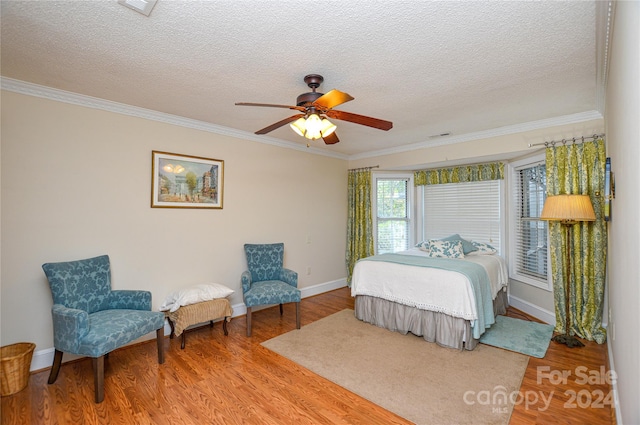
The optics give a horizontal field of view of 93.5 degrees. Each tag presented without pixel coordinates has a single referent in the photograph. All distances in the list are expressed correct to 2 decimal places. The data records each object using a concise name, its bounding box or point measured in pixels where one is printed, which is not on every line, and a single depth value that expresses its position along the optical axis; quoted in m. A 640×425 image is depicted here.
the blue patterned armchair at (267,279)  3.52
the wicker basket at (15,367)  2.26
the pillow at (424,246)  4.70
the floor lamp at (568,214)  2.95
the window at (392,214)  5.64
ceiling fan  2.28
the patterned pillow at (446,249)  4.07
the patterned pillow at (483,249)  4.38
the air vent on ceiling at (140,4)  1.63
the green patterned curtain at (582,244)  3.12
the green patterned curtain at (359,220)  5.47
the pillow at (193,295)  3.19
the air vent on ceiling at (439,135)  4.18
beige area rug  2.15
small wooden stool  3.10
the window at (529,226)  3.93
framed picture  3.41
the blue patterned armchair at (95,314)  2.27
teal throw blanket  3.02
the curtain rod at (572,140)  3.19
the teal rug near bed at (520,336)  3.00
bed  3.02
